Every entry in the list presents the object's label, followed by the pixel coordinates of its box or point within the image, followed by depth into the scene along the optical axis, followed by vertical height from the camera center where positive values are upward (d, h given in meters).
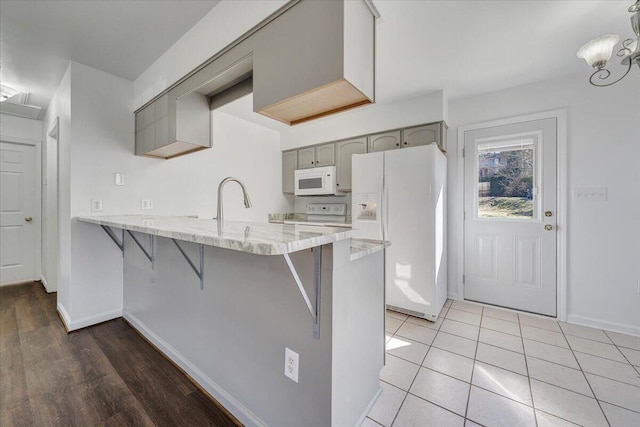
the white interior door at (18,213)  3.49 -0.01
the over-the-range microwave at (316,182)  3.60 +0.45
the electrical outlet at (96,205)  2.43 +0.07
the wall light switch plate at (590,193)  2.43 +0.20
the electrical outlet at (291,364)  1.18 -0.68
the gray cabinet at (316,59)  1.17 +0.75
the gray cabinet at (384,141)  3.18 +0.90
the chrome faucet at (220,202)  1.60 +0.07
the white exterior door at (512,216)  2.70 -0.02
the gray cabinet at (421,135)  2.90 +0.89
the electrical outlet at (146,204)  2.71 +0.09
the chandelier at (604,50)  1.44 +1.01
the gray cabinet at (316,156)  3.77 +0.85
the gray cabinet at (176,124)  2.16 +0.77
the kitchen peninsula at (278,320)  1.08 -0.54
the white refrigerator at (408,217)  2.56 -0.04
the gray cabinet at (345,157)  3.50 +0.78
